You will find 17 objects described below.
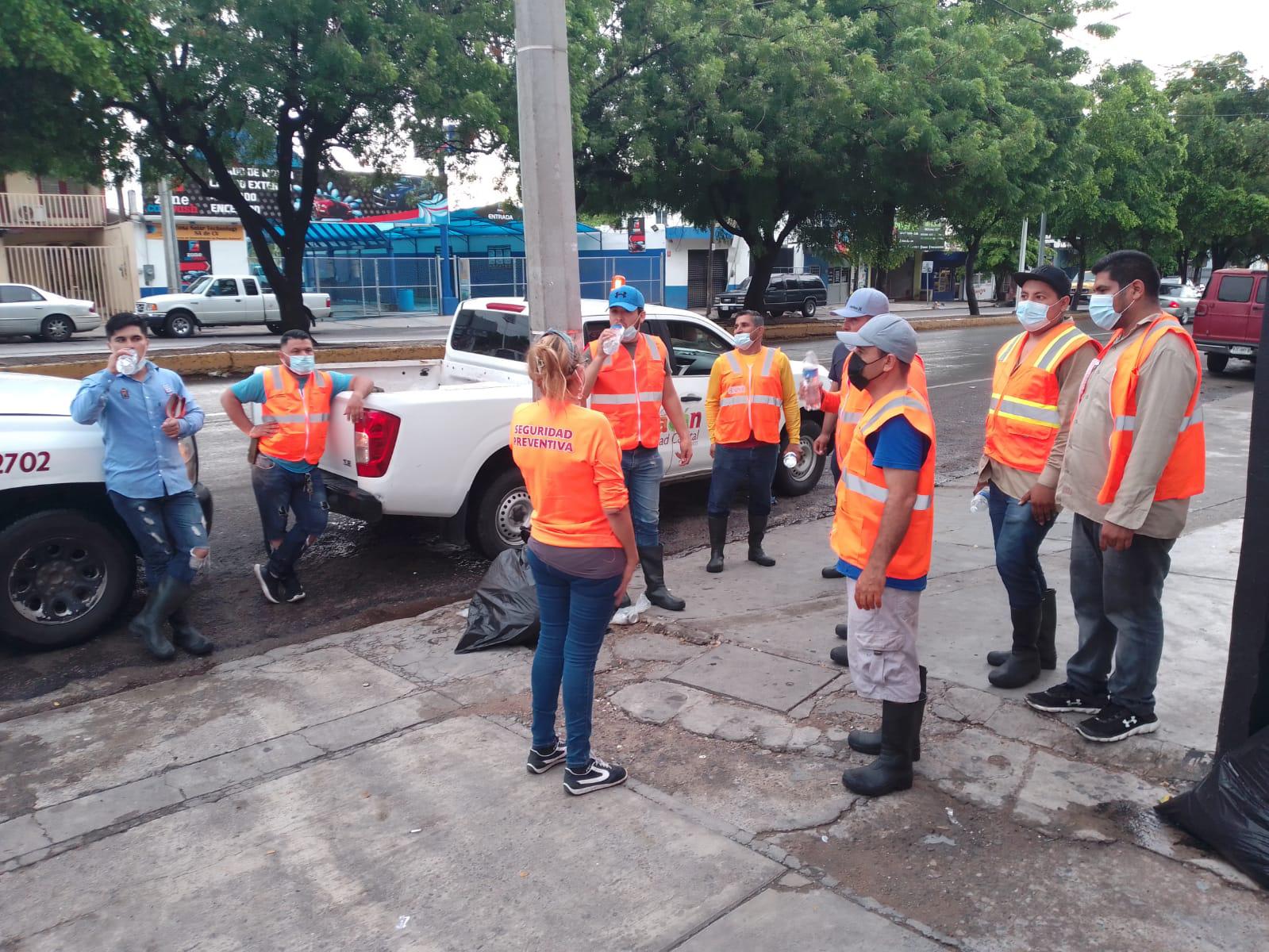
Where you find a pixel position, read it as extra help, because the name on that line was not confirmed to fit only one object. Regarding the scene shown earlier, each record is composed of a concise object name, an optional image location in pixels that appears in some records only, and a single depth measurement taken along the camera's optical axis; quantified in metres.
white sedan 24.88
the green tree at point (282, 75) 16.69
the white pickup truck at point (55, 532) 5.08
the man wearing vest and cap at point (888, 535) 3.43
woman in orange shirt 3.54
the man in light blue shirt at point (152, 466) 5.04
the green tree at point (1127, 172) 30.06
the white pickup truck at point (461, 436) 6.14
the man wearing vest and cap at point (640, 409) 5.71
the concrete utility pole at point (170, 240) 26.88
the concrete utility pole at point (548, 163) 5.82
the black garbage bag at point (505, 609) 5.34
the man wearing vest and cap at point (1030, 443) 4.36
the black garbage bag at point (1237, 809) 3.06
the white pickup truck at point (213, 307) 27.65
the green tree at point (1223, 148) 40.56
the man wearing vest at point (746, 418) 6.38
